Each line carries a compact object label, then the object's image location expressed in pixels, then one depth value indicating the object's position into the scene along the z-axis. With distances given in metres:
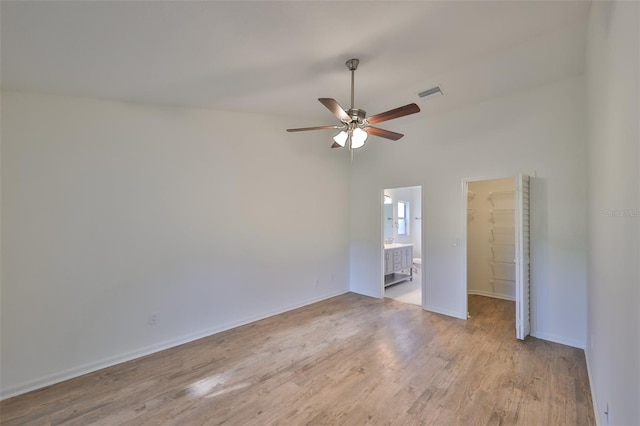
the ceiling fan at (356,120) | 2.29
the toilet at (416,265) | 7.44
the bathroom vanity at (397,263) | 5.68
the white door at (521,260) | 3.19
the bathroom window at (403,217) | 8.70
